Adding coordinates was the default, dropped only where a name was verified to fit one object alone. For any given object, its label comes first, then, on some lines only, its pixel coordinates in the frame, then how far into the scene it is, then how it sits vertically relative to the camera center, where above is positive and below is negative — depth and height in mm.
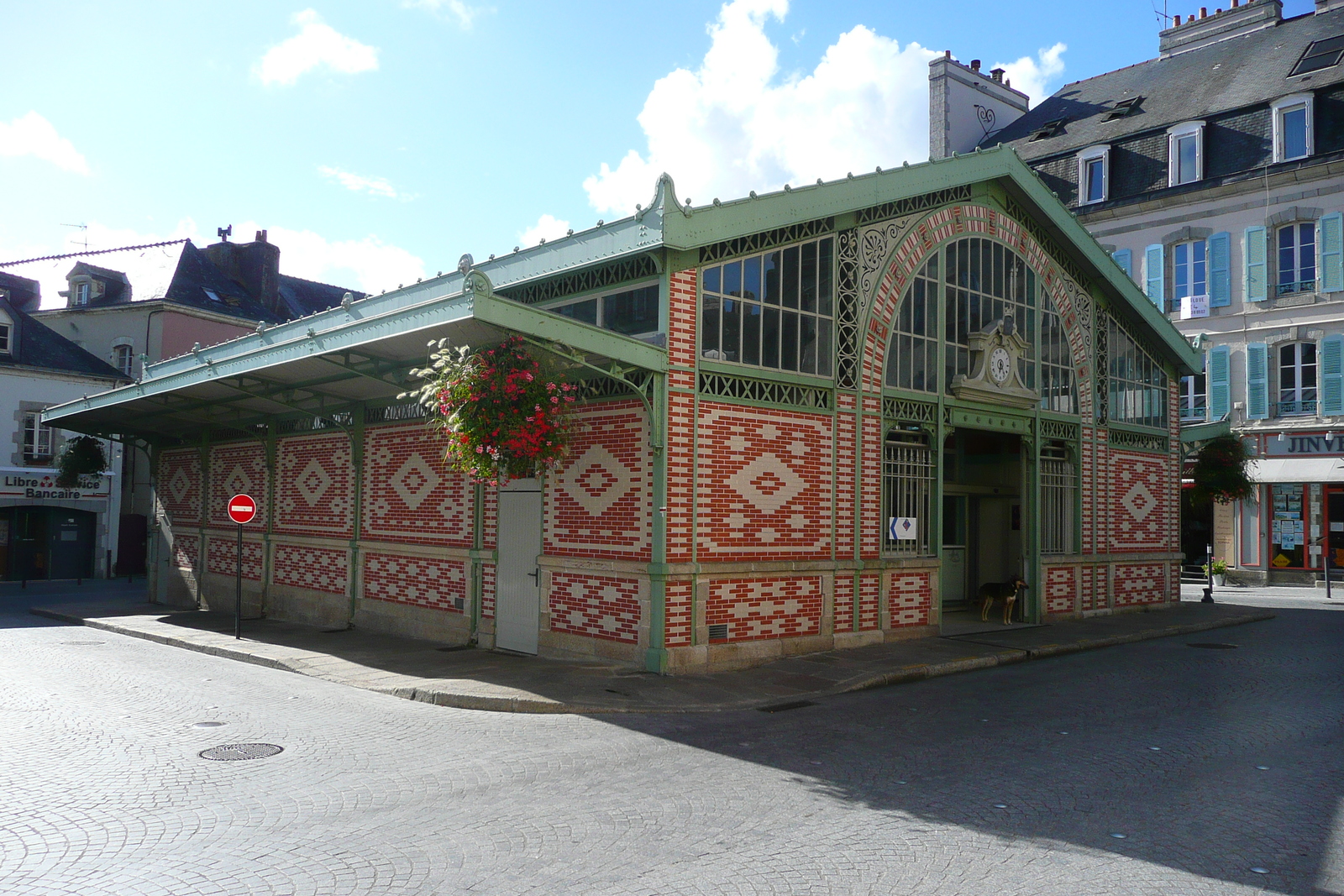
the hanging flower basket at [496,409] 10875 +1062
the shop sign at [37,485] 30078 +216
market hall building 11656 +1111
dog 16766 -1479
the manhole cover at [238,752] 7750 -2123
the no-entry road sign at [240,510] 15438 -222
